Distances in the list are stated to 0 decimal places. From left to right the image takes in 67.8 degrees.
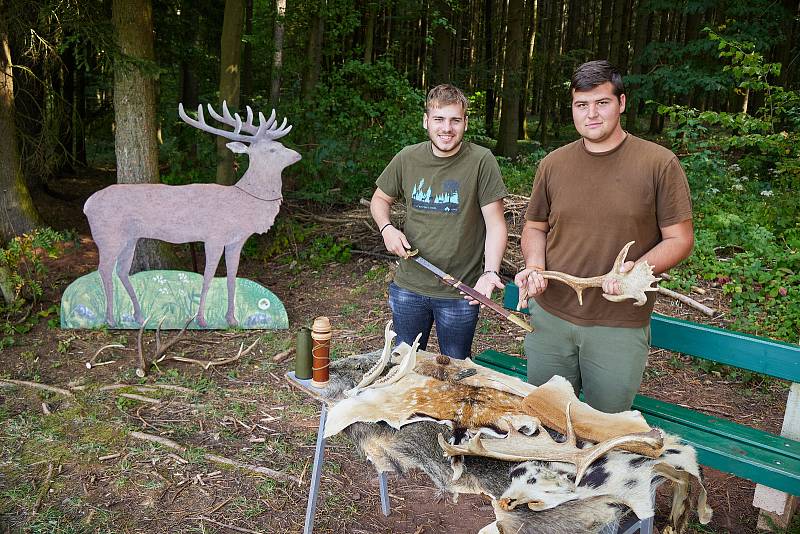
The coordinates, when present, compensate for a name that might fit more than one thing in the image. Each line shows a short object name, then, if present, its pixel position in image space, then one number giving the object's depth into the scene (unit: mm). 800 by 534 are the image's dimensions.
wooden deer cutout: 5277
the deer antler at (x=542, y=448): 1890
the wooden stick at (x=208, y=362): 4820
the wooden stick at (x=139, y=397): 4277
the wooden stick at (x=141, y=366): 4598
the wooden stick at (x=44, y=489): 3121
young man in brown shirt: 2361
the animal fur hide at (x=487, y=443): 1804
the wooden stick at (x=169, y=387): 4422
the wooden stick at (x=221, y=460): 3516
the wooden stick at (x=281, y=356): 5062
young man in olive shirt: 3045
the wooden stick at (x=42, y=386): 4333
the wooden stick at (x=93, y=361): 4771
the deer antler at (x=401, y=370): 2552
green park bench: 2714
